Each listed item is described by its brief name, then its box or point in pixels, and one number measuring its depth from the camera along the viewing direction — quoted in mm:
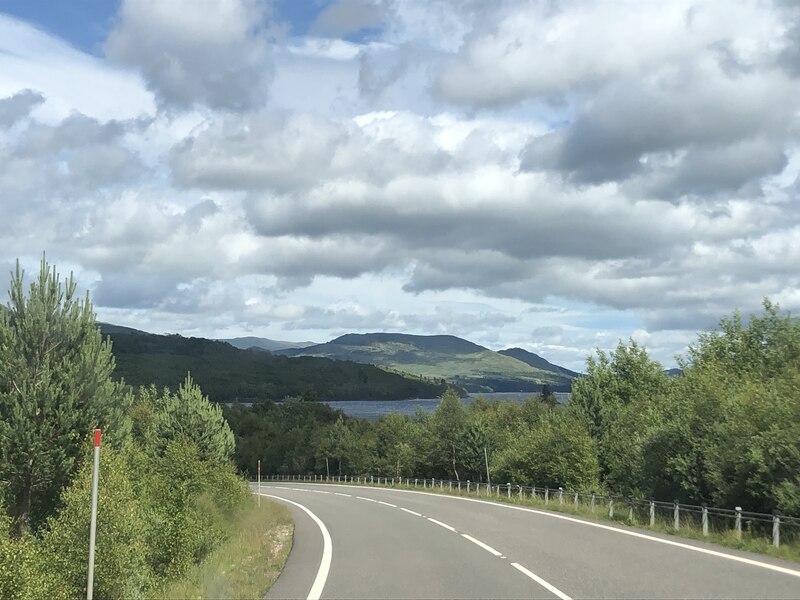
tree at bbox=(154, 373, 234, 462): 41250
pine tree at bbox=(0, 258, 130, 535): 21953
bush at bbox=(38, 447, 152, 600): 17234
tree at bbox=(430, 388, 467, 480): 86938
